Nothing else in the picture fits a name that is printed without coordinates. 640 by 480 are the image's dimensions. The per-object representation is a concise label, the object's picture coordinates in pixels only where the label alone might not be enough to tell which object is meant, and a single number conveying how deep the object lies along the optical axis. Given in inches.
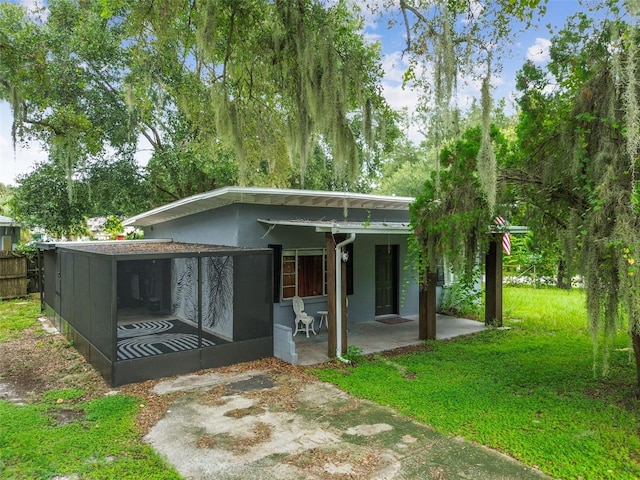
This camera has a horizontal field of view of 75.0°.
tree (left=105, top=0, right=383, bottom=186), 237.8
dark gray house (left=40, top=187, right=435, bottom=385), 251.4
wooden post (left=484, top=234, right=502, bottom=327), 372.2
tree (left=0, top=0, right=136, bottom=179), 268.1
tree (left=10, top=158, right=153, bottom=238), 496.1
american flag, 236.8
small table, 344.1
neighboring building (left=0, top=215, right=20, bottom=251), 655.1
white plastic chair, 325.1
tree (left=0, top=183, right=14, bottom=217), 1088.5
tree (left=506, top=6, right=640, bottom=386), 143.9
